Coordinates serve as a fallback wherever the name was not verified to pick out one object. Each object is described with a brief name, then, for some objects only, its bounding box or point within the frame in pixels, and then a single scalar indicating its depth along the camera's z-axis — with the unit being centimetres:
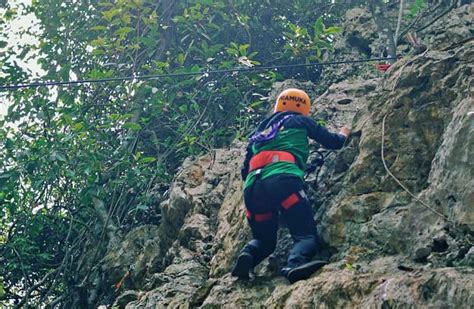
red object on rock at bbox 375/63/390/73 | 663
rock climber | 484
